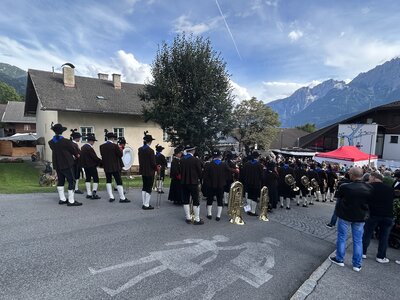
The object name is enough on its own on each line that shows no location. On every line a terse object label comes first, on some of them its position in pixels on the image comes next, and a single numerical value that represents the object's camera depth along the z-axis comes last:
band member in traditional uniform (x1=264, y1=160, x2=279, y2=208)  9.24
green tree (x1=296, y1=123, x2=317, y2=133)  68.82
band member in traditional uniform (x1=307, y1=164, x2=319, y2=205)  11.62
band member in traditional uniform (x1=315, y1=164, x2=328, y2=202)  12.06
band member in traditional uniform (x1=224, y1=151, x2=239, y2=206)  9.39
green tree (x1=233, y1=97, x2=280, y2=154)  37.25
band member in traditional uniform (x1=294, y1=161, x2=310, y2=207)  10.91
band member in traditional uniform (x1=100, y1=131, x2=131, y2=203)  7.60
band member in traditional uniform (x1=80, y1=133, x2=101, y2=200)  7.89
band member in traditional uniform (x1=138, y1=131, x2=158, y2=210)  7.44
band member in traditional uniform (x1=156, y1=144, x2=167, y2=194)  9.26
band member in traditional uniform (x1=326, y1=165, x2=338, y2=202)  12.58
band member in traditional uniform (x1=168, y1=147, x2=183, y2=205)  8.54
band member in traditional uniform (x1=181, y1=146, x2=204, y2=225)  6.66
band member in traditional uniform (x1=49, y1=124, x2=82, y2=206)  6.84
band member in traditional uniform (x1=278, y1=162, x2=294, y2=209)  9.91
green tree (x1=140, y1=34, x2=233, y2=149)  14.39
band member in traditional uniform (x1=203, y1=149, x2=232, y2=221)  7.19
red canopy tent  18.70
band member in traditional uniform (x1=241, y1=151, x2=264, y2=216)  8.14
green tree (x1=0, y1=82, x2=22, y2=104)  60.72
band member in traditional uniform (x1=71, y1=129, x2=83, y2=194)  8.08
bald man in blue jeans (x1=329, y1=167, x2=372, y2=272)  4.69
